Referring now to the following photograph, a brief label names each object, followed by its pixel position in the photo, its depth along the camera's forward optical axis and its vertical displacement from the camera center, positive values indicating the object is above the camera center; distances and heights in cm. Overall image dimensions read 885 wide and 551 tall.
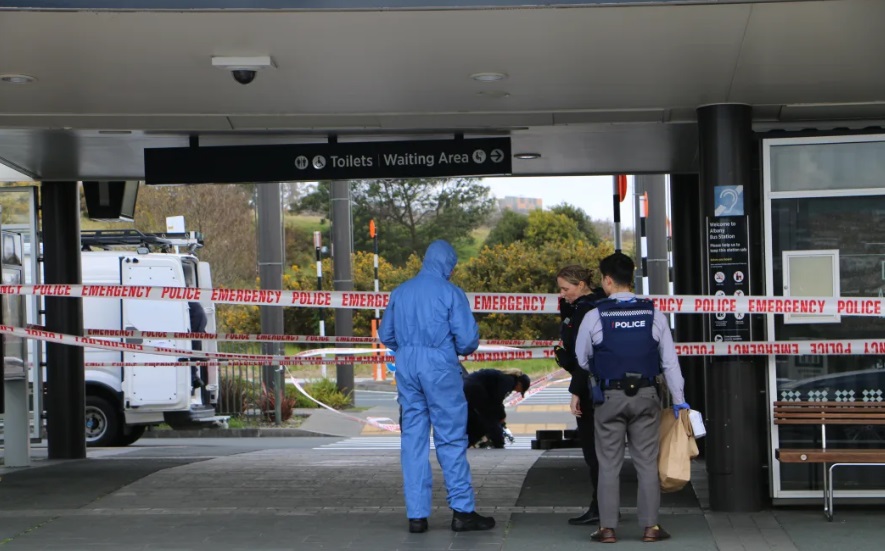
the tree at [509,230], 5191 +198
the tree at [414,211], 5225 +300
